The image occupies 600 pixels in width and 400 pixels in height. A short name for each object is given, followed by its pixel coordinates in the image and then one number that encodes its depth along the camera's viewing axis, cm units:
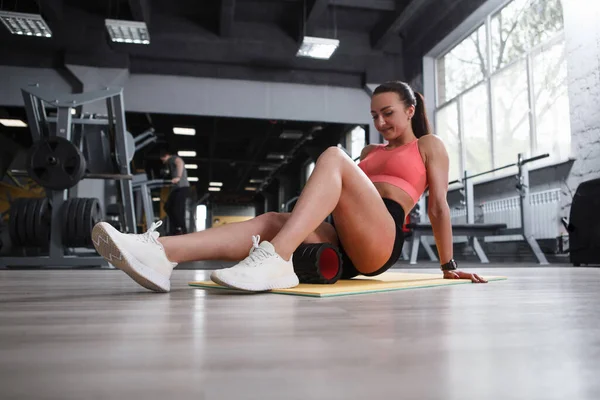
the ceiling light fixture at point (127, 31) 567
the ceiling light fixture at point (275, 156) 1288
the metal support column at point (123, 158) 390
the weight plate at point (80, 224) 365
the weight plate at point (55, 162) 362
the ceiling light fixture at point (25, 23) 544
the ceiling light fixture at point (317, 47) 610
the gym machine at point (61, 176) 363
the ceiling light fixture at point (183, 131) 1067
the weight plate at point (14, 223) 371
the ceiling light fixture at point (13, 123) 923
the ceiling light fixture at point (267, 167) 1455
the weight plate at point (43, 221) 377
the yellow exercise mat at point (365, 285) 139
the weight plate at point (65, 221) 366
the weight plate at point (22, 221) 375
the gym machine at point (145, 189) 552
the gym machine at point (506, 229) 468
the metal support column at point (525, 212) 466
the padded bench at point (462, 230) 482
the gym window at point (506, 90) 506
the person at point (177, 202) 600
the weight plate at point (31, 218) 376
